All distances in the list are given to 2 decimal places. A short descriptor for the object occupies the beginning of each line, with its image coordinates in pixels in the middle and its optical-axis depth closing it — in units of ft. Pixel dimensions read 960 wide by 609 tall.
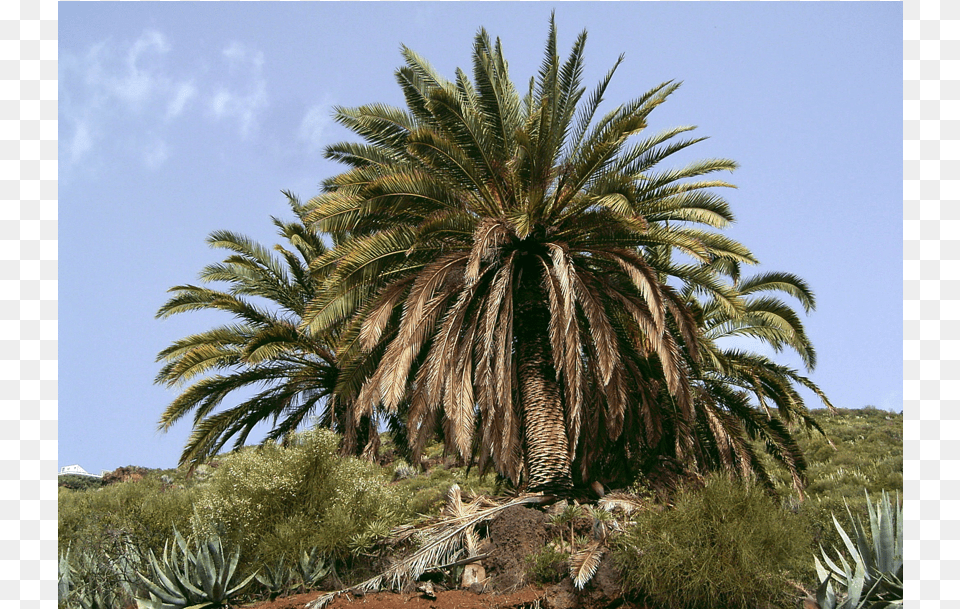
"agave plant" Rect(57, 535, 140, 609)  41.27
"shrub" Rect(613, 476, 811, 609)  33.68
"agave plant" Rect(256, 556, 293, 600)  41.29
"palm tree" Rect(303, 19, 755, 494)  44.11
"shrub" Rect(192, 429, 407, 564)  42.14
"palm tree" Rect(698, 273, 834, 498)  57.77
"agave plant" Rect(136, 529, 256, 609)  38.34
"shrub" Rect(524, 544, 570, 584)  38.17
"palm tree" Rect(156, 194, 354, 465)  58.49
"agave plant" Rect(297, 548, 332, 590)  41.16
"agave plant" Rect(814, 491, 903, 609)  32.63
